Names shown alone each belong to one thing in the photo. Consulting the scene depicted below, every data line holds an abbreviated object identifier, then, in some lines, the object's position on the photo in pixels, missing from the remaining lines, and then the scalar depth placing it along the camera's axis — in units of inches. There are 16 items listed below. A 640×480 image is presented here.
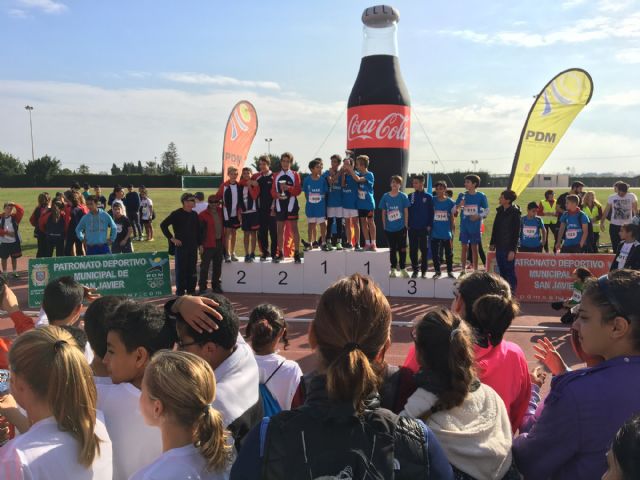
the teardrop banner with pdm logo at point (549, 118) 546.9
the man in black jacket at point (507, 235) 413.1
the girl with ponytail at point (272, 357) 125.3
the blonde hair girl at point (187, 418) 72.7
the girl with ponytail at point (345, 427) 57.2
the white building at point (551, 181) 3774.6
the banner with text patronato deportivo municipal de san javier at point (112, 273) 403.5
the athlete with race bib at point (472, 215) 437.7
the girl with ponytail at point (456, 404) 77.8
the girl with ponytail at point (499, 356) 103.5
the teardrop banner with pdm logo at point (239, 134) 509.4
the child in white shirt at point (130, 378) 89.0
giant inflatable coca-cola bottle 569.9
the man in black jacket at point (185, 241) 412.5
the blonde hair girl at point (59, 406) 76.3
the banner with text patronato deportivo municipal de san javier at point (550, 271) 419.8
